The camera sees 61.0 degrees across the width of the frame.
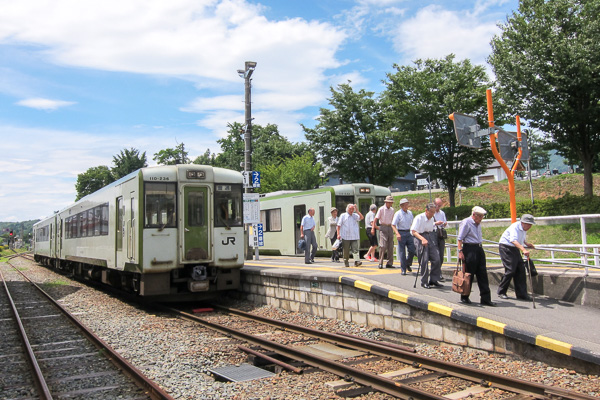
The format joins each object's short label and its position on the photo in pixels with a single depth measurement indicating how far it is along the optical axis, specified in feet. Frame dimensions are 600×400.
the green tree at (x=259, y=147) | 181.37
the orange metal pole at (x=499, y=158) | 29.53
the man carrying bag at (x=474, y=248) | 25.53
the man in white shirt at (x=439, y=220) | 30.55
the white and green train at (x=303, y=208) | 61.16
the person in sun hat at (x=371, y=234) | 46.01
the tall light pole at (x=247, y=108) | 57.36
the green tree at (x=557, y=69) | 69.67
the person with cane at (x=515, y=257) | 26.25
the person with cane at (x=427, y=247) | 28.81
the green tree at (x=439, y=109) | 90.02
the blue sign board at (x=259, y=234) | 58.65
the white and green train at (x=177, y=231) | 37.11
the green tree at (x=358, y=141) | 109.40
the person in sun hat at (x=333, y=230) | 48.39
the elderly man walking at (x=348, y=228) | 39.37
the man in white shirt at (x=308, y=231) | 46.52
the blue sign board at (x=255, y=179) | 56.46
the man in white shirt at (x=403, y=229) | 34.01
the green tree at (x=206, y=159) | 217.07
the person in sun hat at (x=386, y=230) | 36.40
